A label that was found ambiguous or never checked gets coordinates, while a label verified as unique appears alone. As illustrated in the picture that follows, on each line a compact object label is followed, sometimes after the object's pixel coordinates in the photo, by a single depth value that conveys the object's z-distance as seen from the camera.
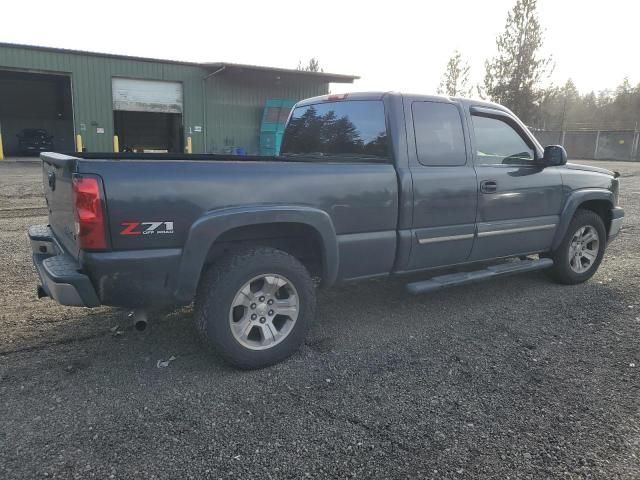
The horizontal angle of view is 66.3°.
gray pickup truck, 2.91
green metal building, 20.67
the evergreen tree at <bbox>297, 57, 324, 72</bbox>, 58.72
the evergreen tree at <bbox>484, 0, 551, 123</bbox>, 37.03
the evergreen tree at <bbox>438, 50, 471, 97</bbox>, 41.44
